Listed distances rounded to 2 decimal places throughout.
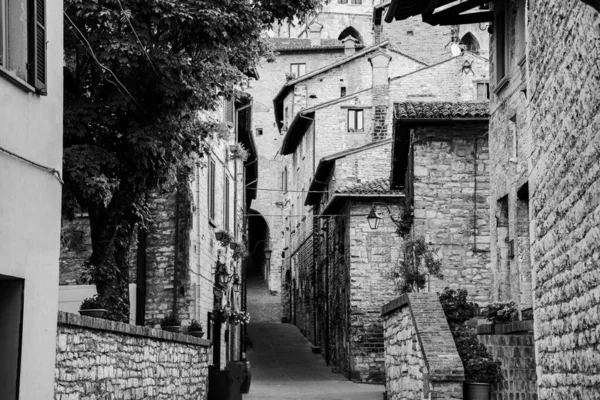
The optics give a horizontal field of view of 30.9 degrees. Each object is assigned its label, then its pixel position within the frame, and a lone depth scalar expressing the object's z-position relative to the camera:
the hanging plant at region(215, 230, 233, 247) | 25.66
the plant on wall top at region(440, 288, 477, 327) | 14.79
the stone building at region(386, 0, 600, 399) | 7.61
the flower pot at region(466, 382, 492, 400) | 13.27
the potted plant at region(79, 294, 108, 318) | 11.63
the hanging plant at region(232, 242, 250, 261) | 27.97
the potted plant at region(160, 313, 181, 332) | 17.30
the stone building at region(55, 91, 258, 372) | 20.03
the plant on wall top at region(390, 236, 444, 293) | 18.28
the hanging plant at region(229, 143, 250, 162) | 23.22
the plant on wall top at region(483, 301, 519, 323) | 14.73
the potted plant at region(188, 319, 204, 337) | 19.47
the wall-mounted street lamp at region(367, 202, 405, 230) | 22.16
